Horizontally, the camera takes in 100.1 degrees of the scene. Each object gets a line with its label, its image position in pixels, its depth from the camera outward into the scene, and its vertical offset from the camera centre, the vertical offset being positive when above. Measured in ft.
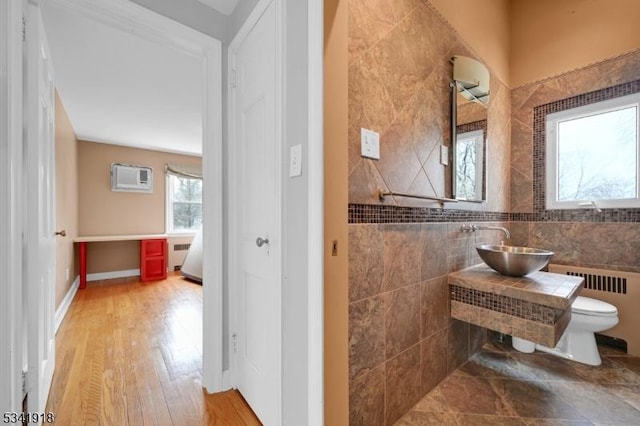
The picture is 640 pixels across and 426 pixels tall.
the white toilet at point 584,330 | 5.88 -2.74
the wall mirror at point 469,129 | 5.82 +1.92
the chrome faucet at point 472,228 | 6.02 -0.38
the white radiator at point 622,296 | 6.46 -2.13
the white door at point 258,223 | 4.22 -0.20
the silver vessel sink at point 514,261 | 5.07 -0.97
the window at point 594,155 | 6.71 +1.51
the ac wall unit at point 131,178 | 14.96 +1.98
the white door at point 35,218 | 4.01 -0.08
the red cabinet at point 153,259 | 14.43 -2.59
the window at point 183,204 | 17.22 +0.55
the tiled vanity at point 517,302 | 4.39 -1.64
